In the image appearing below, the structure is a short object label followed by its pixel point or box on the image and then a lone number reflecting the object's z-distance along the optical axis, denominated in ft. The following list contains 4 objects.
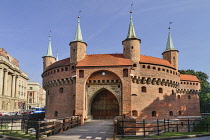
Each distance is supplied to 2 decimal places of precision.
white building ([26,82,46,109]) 295.52
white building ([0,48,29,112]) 185.91
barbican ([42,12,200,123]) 81.05
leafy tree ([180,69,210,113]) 147.25
